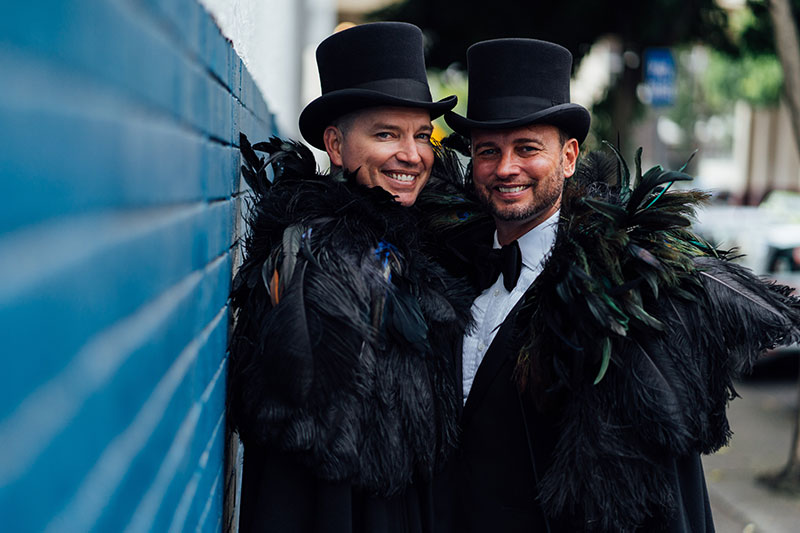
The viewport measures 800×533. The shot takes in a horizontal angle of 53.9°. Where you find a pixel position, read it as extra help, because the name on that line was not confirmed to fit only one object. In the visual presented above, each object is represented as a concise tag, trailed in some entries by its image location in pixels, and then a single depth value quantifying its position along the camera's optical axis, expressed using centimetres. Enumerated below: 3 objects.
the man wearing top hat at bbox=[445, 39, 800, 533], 222
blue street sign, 1011
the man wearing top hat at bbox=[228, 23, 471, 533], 197
